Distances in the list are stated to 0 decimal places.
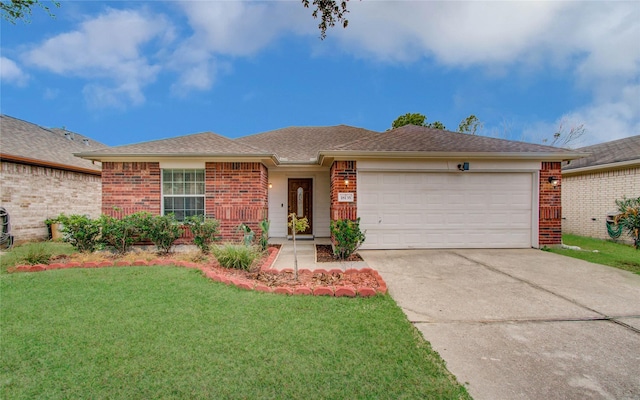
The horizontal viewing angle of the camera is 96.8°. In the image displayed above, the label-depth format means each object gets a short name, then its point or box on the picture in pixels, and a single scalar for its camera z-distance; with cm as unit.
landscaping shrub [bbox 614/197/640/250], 880
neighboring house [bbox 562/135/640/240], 954
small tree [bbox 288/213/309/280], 483
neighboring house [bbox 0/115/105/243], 887
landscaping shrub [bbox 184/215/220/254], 712
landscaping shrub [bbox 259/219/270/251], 777
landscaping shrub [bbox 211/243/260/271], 551
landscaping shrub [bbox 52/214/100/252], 679
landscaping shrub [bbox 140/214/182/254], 707
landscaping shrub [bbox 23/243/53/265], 580
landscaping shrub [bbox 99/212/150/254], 699
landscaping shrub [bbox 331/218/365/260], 667
